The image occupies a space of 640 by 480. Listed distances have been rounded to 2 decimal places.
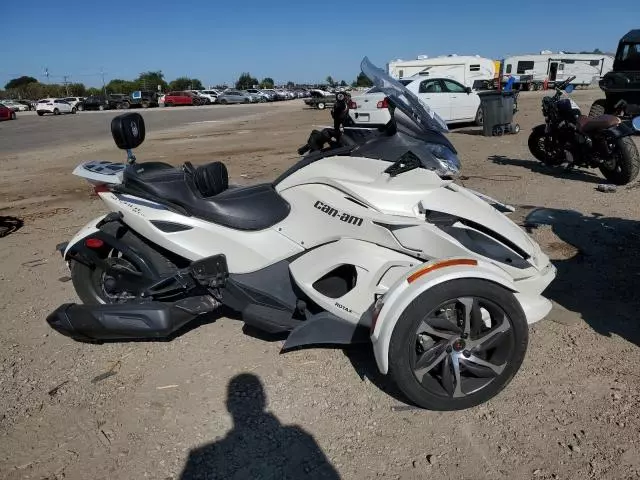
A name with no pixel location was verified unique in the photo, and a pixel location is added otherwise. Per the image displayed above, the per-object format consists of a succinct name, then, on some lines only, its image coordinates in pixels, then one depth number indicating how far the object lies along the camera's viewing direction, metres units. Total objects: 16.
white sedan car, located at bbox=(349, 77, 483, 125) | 15.49
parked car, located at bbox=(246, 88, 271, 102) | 56.87
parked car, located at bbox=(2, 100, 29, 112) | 50.23
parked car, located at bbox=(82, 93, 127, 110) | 46.53
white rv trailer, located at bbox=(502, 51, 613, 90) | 48.97
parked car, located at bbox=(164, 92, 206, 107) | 51.31
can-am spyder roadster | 2.60
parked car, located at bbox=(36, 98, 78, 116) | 41.22
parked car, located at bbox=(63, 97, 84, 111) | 44.35
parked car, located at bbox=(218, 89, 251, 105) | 54.88
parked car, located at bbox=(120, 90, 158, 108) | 49.56
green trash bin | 13.24
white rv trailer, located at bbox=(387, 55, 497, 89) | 32.12
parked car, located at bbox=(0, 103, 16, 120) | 34.00
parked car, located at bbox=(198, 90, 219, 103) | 54.38
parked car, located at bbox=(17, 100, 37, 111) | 53.28
